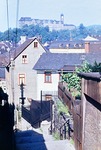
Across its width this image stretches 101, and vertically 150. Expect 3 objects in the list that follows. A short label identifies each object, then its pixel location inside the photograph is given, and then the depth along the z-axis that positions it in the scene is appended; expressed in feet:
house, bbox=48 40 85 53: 241.24
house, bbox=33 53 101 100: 122.93
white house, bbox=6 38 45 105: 135.44
